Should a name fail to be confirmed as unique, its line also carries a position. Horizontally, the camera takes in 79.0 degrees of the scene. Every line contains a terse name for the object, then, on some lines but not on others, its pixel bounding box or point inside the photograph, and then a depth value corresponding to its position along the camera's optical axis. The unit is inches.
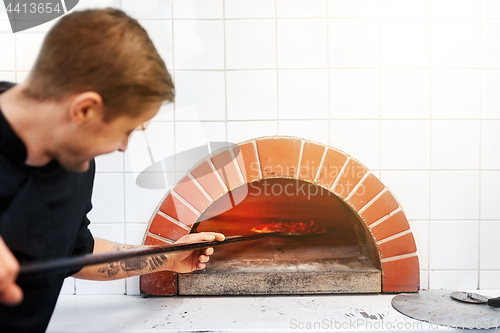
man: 25.6
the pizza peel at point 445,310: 45.9
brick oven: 56.6
